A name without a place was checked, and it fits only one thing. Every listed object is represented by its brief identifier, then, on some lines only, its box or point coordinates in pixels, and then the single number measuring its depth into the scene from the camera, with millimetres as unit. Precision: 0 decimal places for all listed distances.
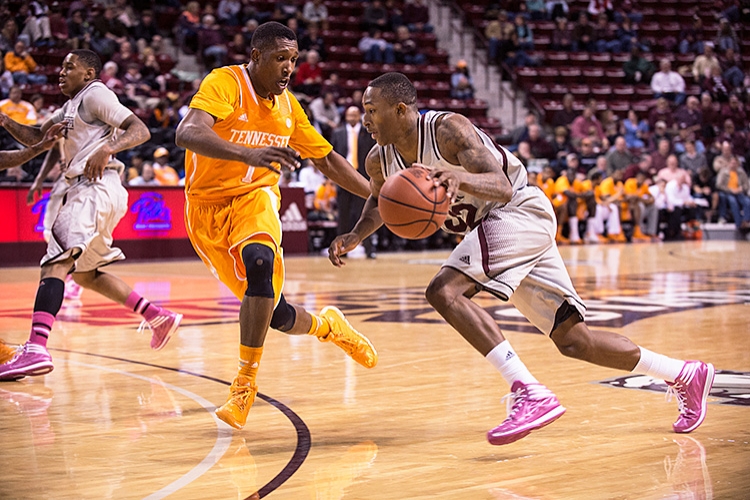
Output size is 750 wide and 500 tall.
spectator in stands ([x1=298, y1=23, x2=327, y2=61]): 20188
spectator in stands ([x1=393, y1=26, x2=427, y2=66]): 21562
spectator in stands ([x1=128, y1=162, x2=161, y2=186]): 14625
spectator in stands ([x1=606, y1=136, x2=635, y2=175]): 20094
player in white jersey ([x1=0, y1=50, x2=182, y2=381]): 5473
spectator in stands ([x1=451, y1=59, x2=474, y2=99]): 21281
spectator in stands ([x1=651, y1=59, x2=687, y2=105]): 23266
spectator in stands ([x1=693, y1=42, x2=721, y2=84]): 23703
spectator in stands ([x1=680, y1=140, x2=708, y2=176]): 21016
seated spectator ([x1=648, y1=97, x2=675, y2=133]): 22094
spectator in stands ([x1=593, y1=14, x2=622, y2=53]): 24281
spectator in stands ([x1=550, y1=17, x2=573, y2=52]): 23828
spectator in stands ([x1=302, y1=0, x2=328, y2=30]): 20859
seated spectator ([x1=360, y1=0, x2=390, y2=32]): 21672
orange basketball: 3586
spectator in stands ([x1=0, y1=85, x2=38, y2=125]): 14273
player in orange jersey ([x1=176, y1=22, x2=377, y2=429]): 4180
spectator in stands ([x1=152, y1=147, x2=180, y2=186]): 15195
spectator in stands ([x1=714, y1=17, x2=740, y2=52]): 24522
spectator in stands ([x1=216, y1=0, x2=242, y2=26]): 19797
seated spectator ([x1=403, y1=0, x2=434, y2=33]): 22641
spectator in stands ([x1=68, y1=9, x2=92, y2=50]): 17234
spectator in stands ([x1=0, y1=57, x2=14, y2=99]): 15648
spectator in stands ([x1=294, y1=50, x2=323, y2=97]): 18594
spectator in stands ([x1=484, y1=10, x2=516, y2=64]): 22969
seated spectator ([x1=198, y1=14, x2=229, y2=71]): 18531
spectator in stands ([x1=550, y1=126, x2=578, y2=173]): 19703
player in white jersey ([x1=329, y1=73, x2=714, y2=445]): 3799
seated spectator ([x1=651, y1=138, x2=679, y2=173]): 20736
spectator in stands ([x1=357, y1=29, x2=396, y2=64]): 20812
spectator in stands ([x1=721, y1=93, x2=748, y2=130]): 23078
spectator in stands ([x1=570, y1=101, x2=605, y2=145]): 21219
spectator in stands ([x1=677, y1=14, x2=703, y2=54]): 24984
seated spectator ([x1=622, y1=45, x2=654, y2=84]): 23594
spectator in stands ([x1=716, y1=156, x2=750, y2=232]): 20297
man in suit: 13766
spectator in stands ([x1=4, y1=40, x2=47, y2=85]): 16164
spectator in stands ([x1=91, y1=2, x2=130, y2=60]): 17062
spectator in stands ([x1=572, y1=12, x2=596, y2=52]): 23969
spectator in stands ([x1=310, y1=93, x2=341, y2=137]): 17570
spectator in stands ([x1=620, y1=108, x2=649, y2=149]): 21812
